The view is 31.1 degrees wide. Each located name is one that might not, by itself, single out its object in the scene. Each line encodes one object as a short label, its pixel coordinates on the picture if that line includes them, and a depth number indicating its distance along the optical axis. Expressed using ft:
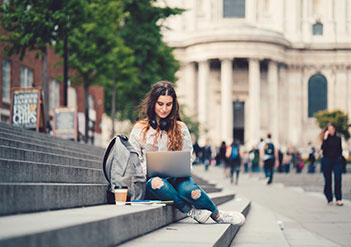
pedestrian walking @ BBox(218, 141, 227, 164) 102.53
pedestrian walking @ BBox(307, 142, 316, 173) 111.14
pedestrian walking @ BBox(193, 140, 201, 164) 112.47
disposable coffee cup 19.74
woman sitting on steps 21.01
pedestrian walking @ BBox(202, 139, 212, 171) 122.72
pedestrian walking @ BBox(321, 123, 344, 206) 47.42
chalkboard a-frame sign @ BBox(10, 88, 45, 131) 57.69
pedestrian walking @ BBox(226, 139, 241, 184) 85.15
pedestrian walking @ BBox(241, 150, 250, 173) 126.52
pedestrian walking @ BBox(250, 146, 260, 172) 114.96
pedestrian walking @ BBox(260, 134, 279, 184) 80.38
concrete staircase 10.91
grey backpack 20.20
